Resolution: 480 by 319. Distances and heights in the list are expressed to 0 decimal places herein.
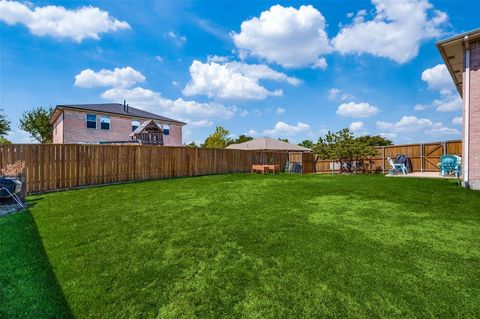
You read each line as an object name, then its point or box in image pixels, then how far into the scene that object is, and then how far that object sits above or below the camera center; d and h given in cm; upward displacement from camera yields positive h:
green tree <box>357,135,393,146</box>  4783 +392
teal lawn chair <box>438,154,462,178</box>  1172 -22
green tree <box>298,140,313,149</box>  6140 +417
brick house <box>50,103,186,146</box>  1986 +320
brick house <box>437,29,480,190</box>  774 +184
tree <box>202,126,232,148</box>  4344 +366
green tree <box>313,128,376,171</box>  1759 +73
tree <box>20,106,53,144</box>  3519 +495
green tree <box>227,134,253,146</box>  6219 +527
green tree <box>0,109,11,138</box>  2991 +411
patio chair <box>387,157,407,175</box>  1502 -54
